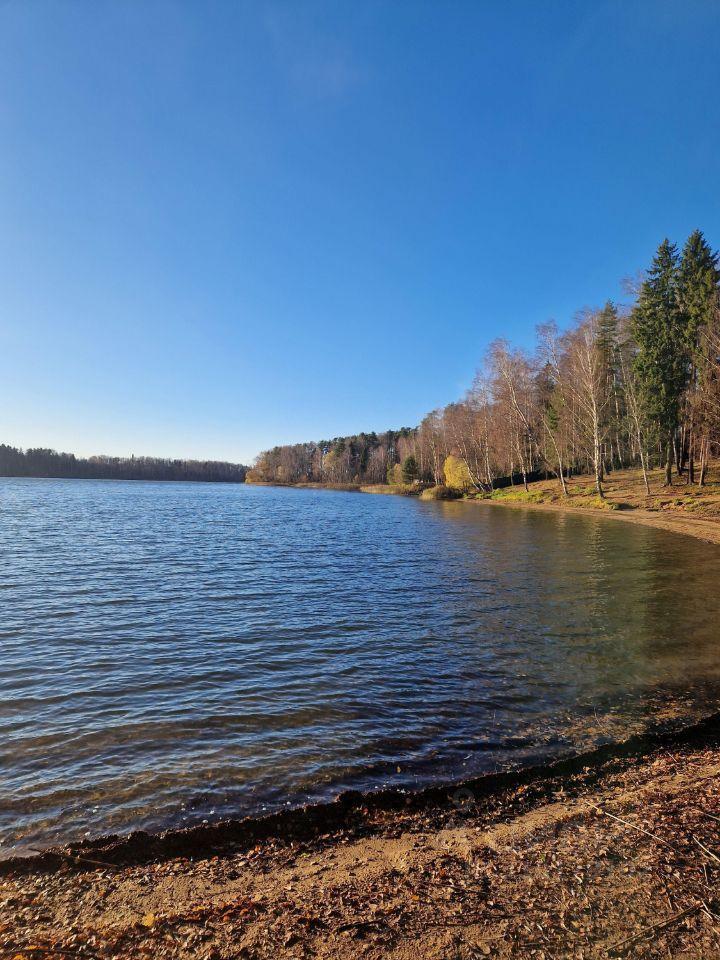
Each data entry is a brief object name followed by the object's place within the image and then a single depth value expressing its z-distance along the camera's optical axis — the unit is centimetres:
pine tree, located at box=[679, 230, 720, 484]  3684
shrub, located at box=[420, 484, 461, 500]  8112
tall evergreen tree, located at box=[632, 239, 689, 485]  4516
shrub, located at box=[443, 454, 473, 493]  8056
